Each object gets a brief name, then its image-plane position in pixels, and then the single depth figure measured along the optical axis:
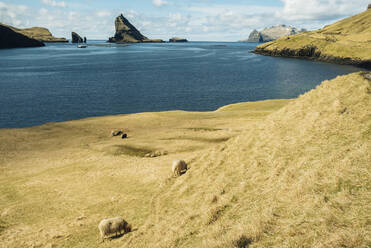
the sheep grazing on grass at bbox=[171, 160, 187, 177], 26.77
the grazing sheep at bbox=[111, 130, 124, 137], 48.31
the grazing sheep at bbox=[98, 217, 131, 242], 19.00
